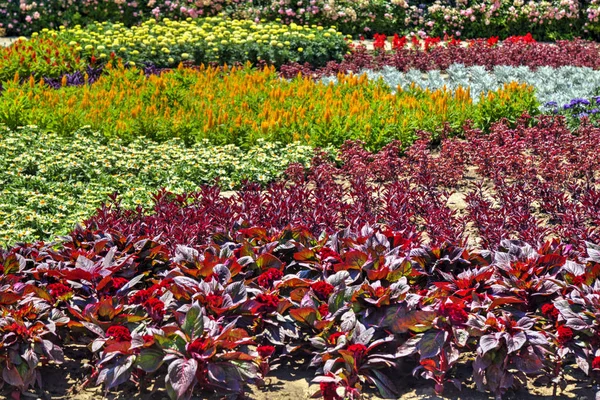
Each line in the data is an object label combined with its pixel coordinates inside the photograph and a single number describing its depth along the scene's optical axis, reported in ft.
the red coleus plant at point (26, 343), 11.16
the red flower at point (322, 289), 12.48
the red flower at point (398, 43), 42.56
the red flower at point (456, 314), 11.43
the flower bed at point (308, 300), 11.12
